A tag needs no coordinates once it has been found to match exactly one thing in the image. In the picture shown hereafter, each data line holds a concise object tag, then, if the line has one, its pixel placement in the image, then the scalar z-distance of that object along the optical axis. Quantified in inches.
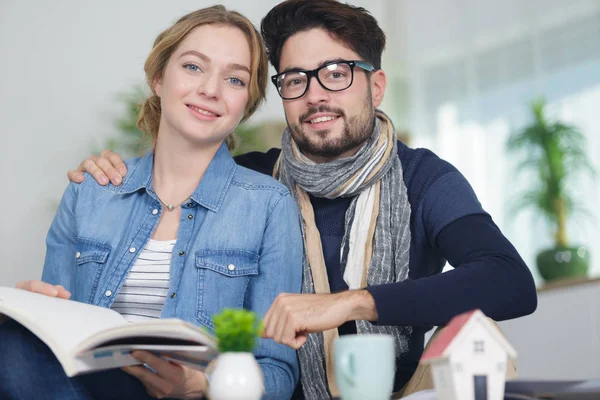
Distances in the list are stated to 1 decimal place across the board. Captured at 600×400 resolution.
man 65.9
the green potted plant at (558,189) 133.2
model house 31.1
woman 61.4
